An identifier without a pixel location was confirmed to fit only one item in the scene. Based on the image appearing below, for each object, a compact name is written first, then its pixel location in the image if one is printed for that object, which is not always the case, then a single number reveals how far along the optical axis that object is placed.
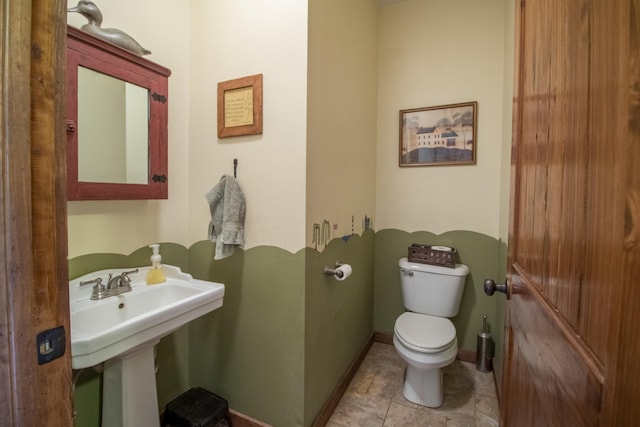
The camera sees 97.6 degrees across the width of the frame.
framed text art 1.33
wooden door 0.33
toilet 1.52
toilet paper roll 1.48
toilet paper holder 1.47
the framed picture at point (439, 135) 1.98
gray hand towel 1.32
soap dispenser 1.30
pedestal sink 0.94
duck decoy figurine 1.05
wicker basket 1.93
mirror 1.06
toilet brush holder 1.91
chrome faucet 1.11
